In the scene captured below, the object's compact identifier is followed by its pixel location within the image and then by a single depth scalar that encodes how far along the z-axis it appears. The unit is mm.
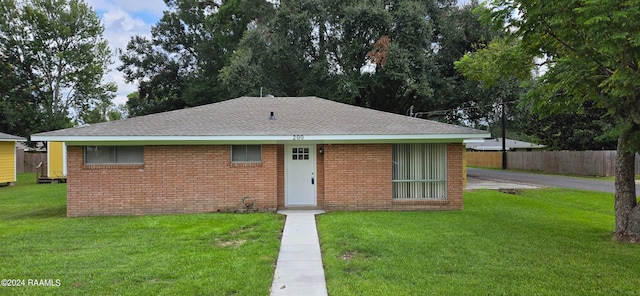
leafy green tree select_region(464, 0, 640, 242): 5625
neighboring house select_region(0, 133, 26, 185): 18516
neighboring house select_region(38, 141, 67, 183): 19703
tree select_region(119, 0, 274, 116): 33125
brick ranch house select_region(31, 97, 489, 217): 10211
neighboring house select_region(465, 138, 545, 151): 36344
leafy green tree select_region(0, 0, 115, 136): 31688
